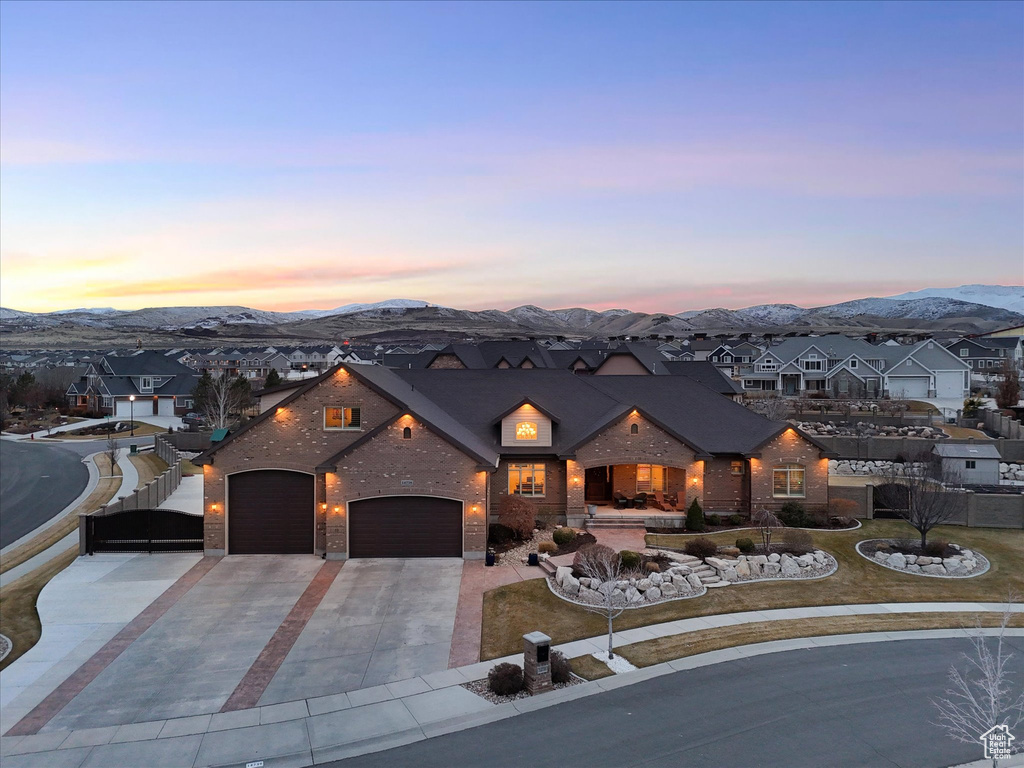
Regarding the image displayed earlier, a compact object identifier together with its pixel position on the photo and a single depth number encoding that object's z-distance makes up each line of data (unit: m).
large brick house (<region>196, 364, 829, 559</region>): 26.81
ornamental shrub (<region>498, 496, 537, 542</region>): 27.75
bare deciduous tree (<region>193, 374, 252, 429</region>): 66.94
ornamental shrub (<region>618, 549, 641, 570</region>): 23.69
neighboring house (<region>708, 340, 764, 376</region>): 113.94
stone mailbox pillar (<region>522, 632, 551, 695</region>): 15.80
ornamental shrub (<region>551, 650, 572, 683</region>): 16.31
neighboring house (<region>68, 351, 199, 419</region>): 84.44
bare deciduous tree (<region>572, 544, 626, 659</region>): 18.00
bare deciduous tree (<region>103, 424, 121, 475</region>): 48.39
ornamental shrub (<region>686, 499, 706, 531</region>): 29.55
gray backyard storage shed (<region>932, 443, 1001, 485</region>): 36.88
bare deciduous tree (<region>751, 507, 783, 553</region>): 26.08
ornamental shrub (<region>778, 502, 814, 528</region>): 29.97
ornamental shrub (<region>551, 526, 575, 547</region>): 27.16
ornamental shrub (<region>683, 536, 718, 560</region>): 25.28
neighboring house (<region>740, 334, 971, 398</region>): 80.19
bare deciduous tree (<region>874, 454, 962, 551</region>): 26.58
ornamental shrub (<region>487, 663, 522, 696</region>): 15.75
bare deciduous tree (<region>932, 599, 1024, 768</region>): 12.95
